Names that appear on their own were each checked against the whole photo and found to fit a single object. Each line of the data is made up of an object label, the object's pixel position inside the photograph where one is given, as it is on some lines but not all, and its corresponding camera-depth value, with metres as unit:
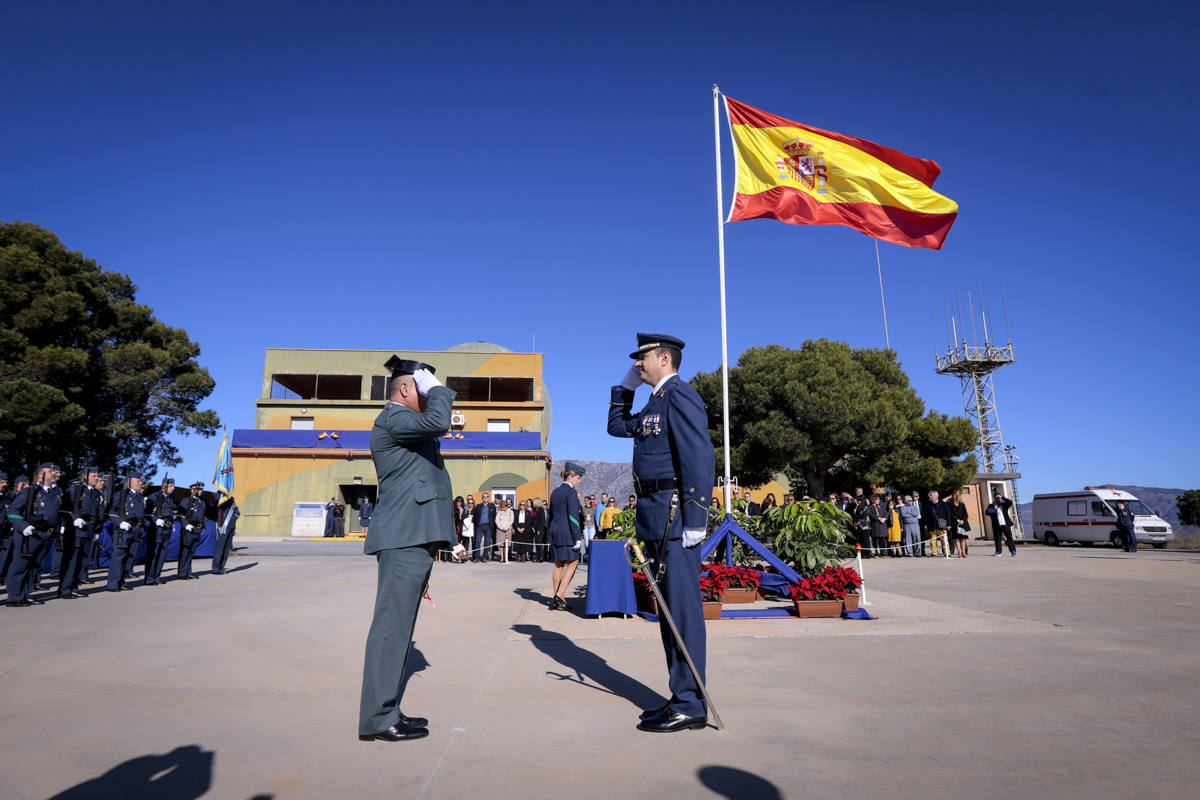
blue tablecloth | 7.15
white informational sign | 31.96
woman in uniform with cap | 8.12
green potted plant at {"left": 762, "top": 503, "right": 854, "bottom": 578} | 7.59
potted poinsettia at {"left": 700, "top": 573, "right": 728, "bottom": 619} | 6.90
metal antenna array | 46.22
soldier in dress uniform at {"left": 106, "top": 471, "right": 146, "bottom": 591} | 9.65
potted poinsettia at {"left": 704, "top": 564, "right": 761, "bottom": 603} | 7.38
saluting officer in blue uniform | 3.37
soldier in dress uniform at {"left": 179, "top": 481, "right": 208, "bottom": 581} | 11.82
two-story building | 33.41
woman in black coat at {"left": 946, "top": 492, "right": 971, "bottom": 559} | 17.72
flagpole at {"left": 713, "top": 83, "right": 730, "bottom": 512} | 8.65
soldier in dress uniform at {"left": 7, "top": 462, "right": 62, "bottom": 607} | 8.12
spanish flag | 10.20
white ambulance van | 23.08
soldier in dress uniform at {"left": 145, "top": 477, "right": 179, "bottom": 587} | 10.98
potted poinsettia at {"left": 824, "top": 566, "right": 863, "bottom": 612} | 6.98
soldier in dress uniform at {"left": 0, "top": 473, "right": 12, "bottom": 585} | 8.90
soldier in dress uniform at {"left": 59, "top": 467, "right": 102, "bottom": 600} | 9.13
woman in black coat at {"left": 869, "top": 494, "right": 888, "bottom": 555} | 18.47
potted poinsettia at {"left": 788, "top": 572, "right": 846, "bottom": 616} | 6.93
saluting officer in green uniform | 3.16
